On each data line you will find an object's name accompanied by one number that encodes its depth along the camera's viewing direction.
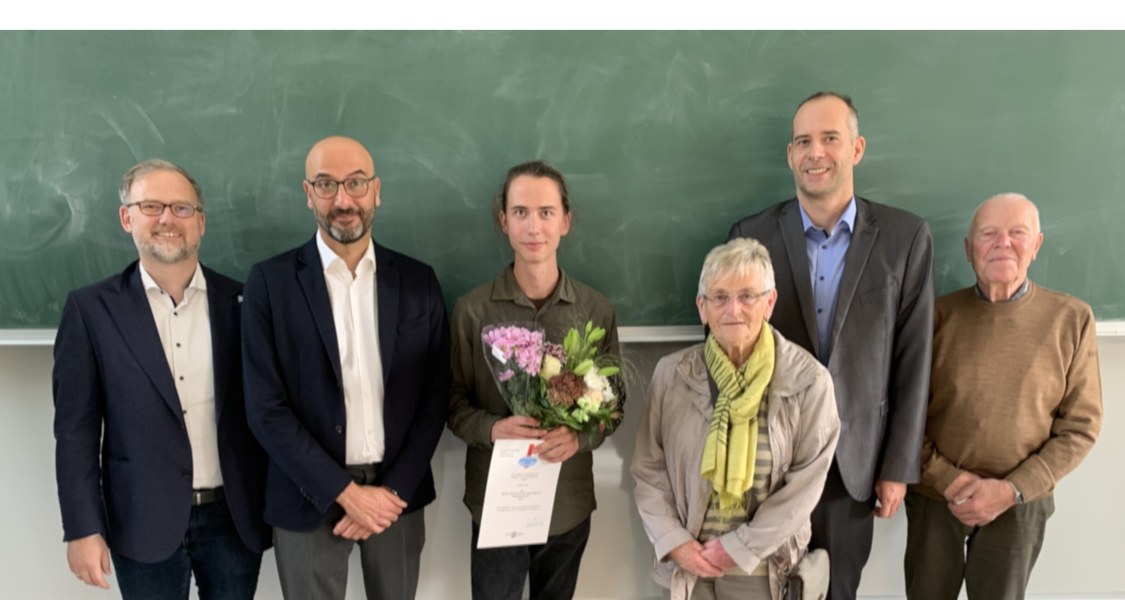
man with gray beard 2.08
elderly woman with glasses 1.94
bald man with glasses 2.09
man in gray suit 2.23
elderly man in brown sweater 2.29
